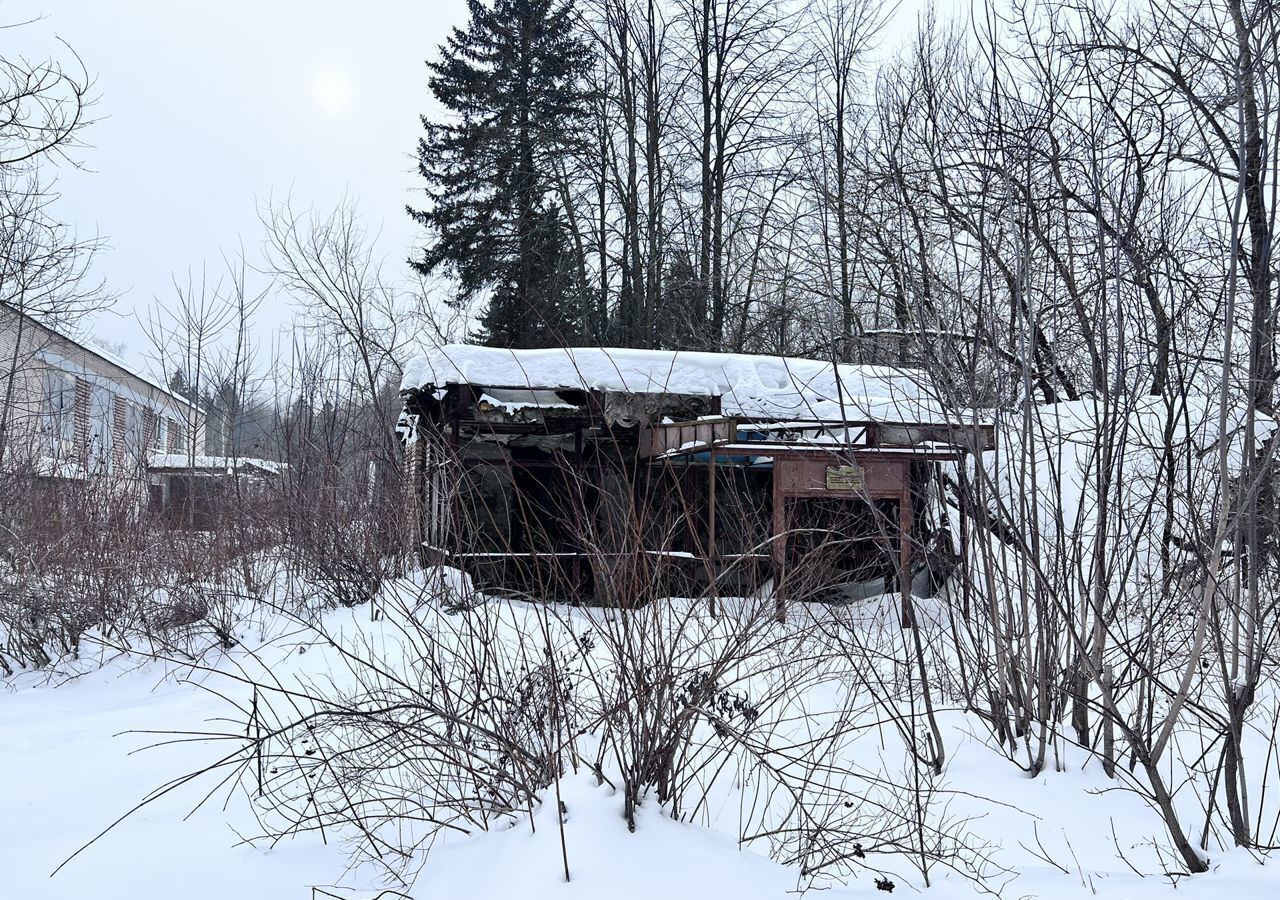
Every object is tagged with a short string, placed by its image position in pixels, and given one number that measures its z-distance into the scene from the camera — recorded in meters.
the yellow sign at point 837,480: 9.52
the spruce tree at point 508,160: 19.91
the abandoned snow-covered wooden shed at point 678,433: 9.68
